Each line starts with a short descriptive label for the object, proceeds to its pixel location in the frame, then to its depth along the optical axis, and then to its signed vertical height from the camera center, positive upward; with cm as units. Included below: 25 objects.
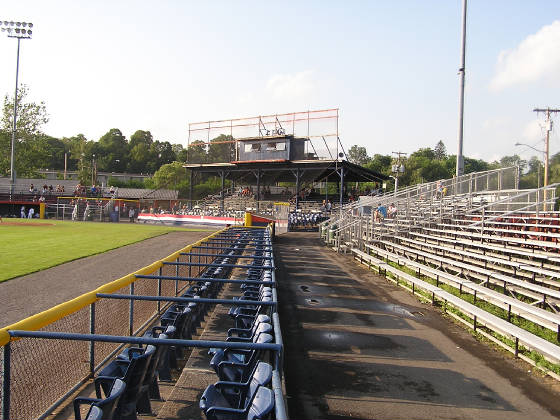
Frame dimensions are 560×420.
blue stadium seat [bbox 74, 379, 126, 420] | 293 -142
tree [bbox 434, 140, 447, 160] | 14805 +2507
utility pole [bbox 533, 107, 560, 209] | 3397 +886
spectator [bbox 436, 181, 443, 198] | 1913 +141
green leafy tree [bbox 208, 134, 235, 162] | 4284 +626
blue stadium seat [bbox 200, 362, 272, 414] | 312 -147
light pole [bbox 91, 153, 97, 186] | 7366 +601
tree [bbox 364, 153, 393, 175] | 8954 +1201
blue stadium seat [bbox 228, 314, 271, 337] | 495 -145
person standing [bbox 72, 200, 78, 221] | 3666 -63
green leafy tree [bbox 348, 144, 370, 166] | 13223 +2146
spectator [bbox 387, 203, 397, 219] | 1984 +32
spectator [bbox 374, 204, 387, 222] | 1970 +20
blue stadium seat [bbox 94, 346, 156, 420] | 337 -149
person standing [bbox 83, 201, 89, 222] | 3653 -63
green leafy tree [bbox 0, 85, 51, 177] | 5169 +838
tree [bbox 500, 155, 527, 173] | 4306 +714
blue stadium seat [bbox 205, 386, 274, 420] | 261 -130
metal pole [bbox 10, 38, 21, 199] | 4003 +318
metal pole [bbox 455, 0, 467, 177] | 1594 +512
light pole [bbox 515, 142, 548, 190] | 2977 +495
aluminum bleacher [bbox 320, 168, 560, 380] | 693 -95
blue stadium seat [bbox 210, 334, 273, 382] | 373 -142
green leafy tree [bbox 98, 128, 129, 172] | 10142 +1396
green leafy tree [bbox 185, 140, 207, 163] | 4403 +619
